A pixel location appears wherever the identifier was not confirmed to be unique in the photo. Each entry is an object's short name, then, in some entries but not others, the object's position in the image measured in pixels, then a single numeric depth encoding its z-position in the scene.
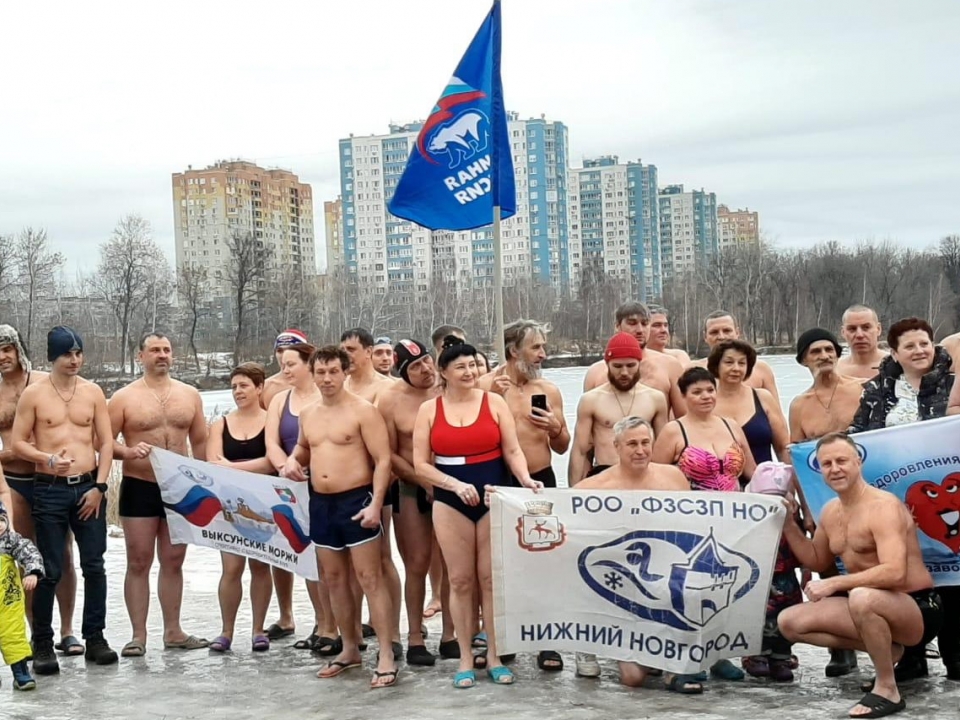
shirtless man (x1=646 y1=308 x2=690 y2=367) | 7.75
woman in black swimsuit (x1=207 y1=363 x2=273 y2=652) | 6.89
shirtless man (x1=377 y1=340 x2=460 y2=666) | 6.48
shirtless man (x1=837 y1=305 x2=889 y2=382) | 6.54
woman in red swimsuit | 5.93
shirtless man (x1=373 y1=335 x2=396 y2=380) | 7.91
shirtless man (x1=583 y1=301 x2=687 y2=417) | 7.11
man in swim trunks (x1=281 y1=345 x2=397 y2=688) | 6.10
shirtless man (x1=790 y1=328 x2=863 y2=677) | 6.25
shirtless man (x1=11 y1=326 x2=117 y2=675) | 6.48
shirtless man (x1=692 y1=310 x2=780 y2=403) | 6.94
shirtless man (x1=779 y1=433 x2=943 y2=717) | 5.07
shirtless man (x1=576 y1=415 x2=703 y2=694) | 5.63
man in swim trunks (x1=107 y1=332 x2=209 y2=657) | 6.80
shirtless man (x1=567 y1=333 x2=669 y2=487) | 6.35
